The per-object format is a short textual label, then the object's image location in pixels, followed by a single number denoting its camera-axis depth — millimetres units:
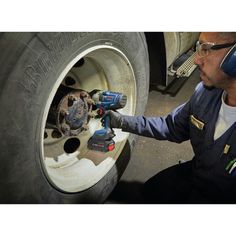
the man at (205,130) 1113
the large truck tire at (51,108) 898
